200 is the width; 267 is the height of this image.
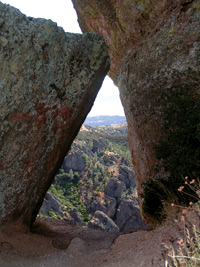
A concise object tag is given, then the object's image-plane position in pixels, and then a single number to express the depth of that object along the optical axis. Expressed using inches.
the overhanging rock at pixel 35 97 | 225.3
